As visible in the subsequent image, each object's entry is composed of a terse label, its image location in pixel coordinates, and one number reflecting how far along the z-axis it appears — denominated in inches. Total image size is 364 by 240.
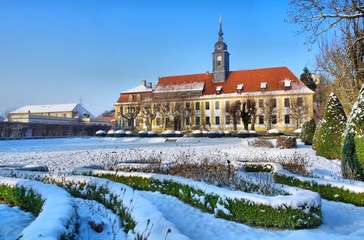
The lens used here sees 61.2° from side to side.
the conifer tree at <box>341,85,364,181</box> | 279.6
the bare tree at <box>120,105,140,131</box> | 1695.6
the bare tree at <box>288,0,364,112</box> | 397.4
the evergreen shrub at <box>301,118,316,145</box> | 783.3
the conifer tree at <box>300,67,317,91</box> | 2207.2
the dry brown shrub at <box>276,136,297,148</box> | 673.6
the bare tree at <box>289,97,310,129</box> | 1568.7
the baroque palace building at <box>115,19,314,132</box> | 1657.2
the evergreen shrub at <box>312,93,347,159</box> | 477.1
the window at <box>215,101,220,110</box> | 1846.7
